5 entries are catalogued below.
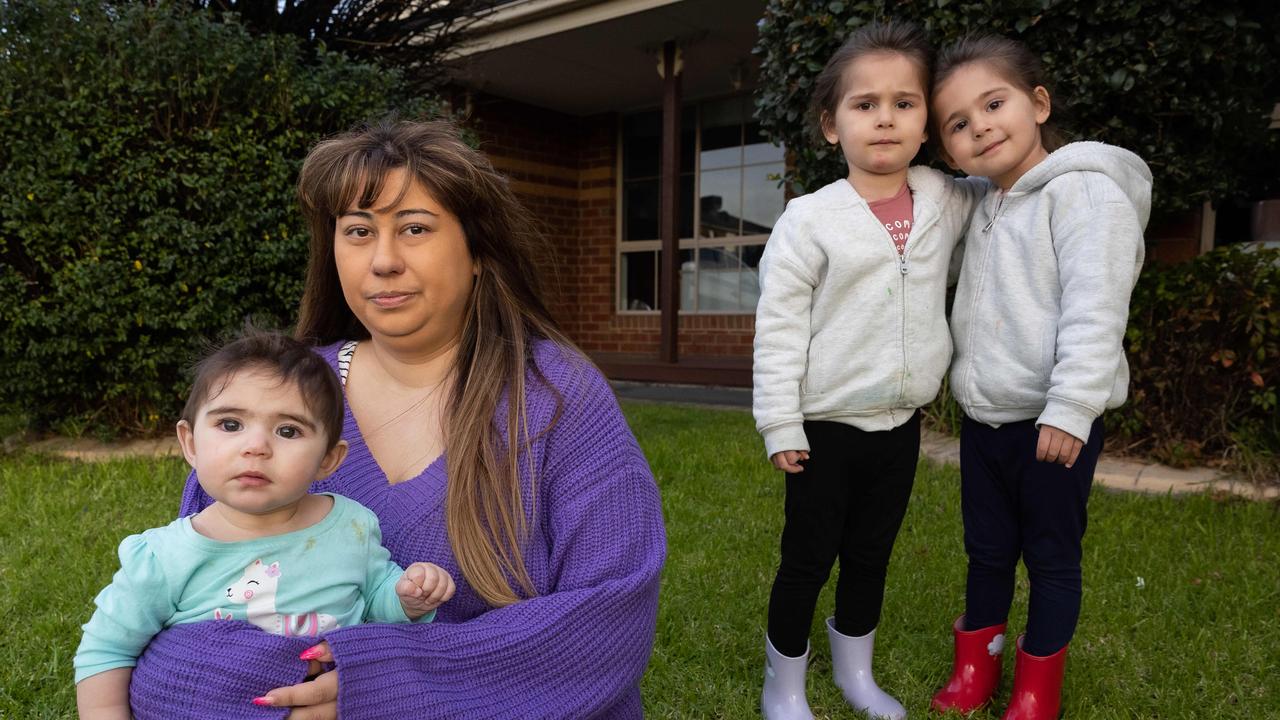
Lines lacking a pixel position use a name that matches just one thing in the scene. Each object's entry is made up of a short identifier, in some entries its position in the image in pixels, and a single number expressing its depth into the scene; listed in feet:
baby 4.00
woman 3.93
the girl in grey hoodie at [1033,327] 6.09
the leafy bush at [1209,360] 12.93
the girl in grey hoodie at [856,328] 6.77
